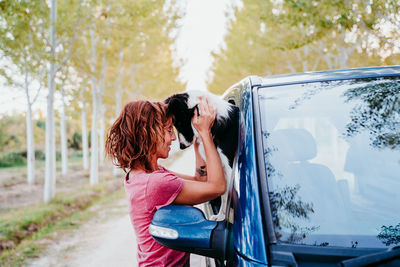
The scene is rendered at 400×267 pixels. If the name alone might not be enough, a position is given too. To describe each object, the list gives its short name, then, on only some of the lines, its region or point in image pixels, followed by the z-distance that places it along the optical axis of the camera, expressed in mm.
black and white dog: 1966
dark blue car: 1217
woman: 1584
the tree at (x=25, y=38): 7199
